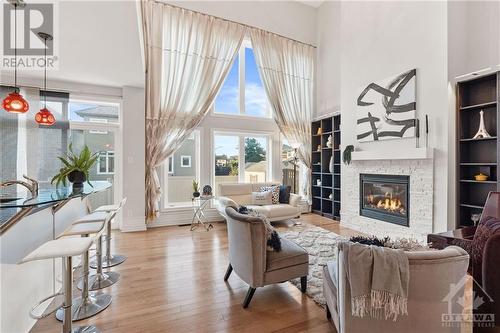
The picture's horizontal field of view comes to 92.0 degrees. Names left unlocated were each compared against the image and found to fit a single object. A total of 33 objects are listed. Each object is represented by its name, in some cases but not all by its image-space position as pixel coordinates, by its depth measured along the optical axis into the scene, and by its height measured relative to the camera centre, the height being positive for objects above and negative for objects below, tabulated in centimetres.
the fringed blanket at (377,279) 133 -63
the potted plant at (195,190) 517 -52
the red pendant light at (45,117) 309 +63
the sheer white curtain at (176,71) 499 +211
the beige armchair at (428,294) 134 -74
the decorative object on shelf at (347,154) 509 +27
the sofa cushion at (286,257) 236 -92
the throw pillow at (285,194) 568 -66
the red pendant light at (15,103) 251 +66
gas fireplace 422 -59
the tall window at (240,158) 602 +22
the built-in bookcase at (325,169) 595 -7
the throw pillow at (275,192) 561 -60
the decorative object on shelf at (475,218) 335 -72
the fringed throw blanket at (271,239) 241 -73
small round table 526 -103
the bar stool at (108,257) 310 -126
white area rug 264 -130
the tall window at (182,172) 553 -13
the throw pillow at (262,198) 554 -73
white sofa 510 -78
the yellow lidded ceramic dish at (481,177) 344 -15
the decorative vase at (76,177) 269 -12
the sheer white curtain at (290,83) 623 +225
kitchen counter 155 -25
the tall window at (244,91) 614 +198
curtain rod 514 +349
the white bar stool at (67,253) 165 -60
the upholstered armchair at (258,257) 228 -90
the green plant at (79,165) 267 +2
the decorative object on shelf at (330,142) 604 +62
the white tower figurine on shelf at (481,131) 340 +50
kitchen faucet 190 -17
